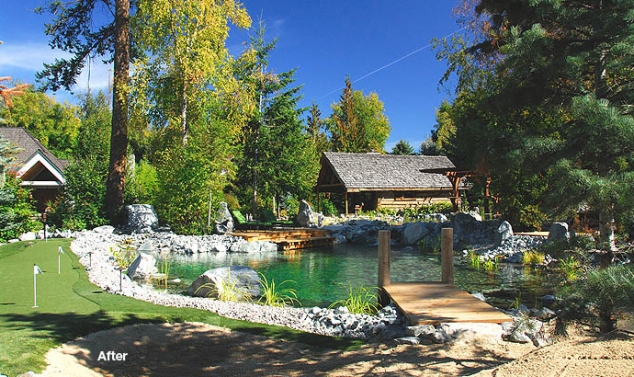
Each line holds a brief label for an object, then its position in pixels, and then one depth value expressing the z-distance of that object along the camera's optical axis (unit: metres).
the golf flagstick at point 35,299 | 5.46
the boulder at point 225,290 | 8.04
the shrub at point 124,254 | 11.60
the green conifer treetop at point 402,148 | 46.25
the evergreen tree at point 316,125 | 46.47
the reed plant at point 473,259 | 12.64
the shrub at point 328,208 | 30.19
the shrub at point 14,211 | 13.63
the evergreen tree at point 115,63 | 18.45
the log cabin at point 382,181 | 28.05
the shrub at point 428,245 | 16.44
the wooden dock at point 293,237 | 17.42
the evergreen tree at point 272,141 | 26.00
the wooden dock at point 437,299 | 5.78
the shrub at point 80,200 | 17.44
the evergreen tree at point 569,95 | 5.21
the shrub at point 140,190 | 19.78
